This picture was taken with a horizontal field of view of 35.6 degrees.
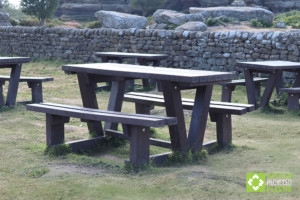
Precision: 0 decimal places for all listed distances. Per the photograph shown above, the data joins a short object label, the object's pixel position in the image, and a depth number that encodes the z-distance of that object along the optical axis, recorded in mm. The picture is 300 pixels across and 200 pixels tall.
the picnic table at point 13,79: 8227
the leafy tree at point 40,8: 30422
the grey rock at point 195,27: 17141
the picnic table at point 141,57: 10773
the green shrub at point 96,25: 25656
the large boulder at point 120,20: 24719
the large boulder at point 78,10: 37716
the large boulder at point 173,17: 21797
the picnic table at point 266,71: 8094
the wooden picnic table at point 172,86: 4750
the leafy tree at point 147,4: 38094
